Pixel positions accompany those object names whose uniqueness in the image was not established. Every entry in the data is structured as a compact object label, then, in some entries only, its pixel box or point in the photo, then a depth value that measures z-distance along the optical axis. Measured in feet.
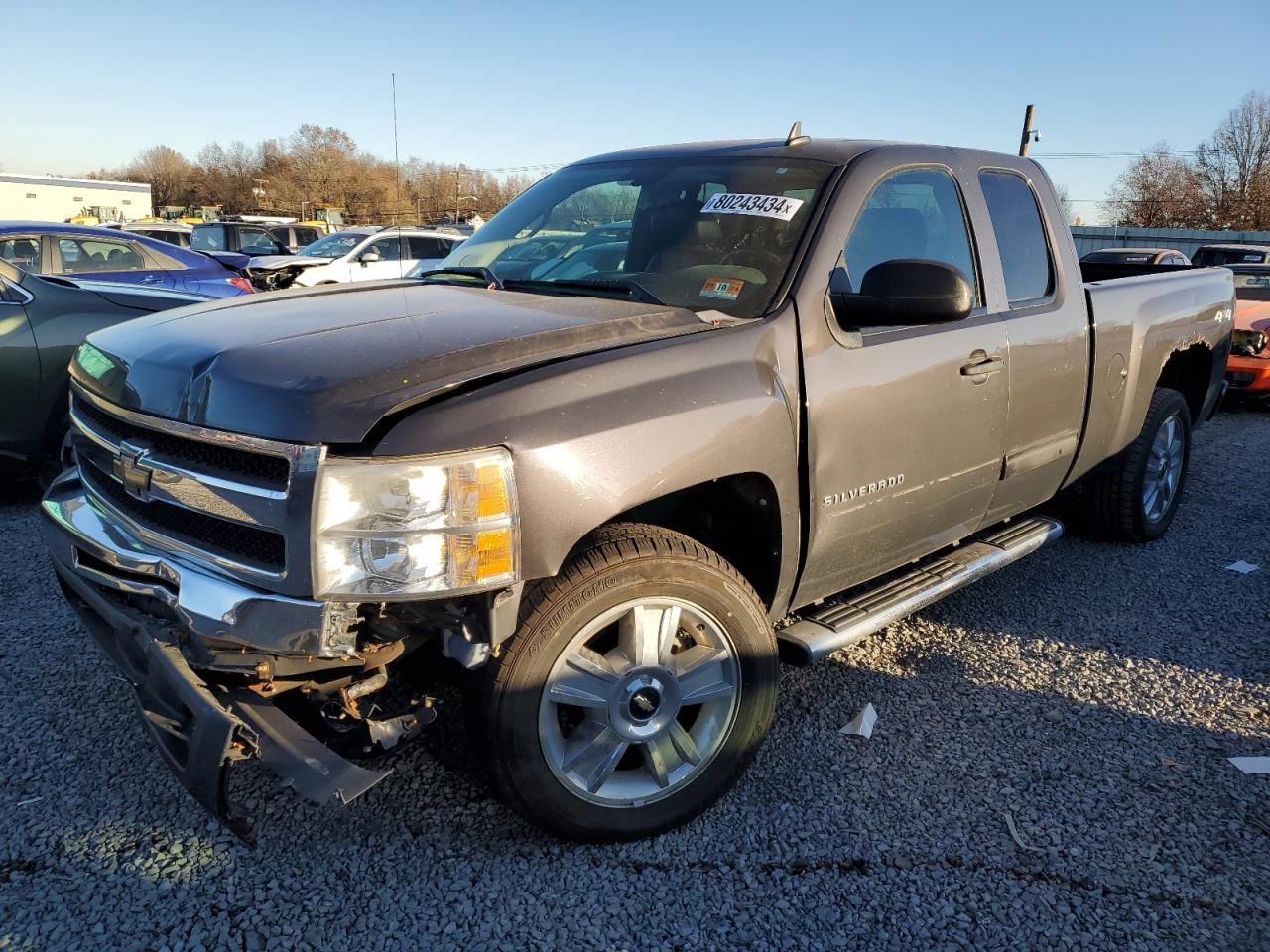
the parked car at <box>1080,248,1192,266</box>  40.81
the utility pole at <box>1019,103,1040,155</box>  103.67
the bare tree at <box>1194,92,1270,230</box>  184.34
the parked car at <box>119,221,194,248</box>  74.91
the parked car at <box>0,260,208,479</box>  16.28
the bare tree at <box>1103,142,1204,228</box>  194.29
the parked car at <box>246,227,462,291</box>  48.88
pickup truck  6.67
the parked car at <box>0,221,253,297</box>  27.27
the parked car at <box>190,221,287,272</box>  69.36
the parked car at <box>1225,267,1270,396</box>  29.76
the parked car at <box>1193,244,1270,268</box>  56.39
